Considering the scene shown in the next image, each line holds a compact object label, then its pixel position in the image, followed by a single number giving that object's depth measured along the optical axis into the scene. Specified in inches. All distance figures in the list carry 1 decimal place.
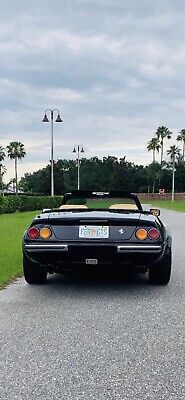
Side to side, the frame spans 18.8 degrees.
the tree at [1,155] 5049.2
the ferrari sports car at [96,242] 267.7
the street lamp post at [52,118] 1576.0
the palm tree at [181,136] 5388.8
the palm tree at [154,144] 5285.4
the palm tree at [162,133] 5167.3
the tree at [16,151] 4837.6
